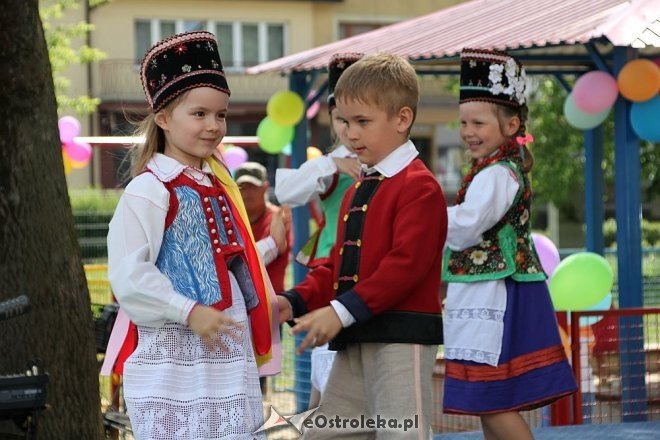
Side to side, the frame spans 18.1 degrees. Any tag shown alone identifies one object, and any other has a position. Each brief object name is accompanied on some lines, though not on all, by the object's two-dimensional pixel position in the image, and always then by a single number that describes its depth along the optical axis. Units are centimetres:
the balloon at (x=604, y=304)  1346
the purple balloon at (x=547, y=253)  1411
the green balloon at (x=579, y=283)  1282
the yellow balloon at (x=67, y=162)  2186
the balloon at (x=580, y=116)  1408
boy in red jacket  621
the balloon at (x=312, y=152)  1620
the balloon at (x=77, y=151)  2182
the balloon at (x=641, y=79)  1219
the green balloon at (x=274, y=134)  1746
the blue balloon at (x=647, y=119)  1217
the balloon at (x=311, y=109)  1765
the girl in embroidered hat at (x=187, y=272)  585
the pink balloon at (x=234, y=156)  1973
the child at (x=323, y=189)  824
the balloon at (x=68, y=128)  2222
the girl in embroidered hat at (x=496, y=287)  785
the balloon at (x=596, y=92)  1320
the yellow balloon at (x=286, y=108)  1696
